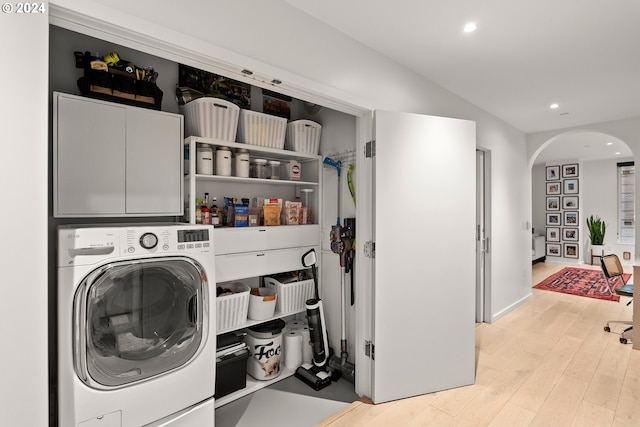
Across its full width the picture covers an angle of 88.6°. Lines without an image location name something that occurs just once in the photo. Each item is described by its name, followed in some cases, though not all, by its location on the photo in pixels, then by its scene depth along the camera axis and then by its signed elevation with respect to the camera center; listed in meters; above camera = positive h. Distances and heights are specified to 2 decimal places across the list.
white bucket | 2.47 -1.05
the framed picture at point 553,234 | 7.87 -0.52
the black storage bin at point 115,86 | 1.72 +0.69
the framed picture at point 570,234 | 7.58 -0.50
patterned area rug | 5.07 -1.23
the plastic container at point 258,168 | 2.52 +0.35
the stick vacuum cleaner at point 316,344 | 2.52 -1.03
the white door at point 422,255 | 2.23 -0.30
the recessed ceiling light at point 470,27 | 2.00 +1.15
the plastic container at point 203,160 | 2.16 +0.35
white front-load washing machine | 1.35 -0.54
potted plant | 7.20 -0.47
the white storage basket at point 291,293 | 2.59 -0.65
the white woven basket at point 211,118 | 2.12 +0.63
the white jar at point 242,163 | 2.36 +0.36
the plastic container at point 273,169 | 2.60 +0.36
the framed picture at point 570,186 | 7.55 +0.62
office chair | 3.41 -0.73
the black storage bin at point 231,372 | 2.23 -1.11
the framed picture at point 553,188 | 7.83 +0.60
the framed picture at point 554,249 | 7.83 -0.88
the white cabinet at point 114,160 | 1.63 +0.29
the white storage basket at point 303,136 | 2.67 +0.64
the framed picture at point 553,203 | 7.84 +0.23
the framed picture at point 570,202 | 7.56 +0.25
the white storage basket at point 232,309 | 2.21 -0.66
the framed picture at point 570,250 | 7.56 -0.87
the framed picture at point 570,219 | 7.57 -0.15
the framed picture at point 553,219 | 7.86 -0.15
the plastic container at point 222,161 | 2.25 +0.36
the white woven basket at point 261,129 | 2.37 +0.63
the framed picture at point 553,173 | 7.84 +0.96
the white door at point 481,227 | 3.78 -0.17
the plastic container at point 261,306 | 2.42 -0.69
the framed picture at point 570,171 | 7.55 +0.98
